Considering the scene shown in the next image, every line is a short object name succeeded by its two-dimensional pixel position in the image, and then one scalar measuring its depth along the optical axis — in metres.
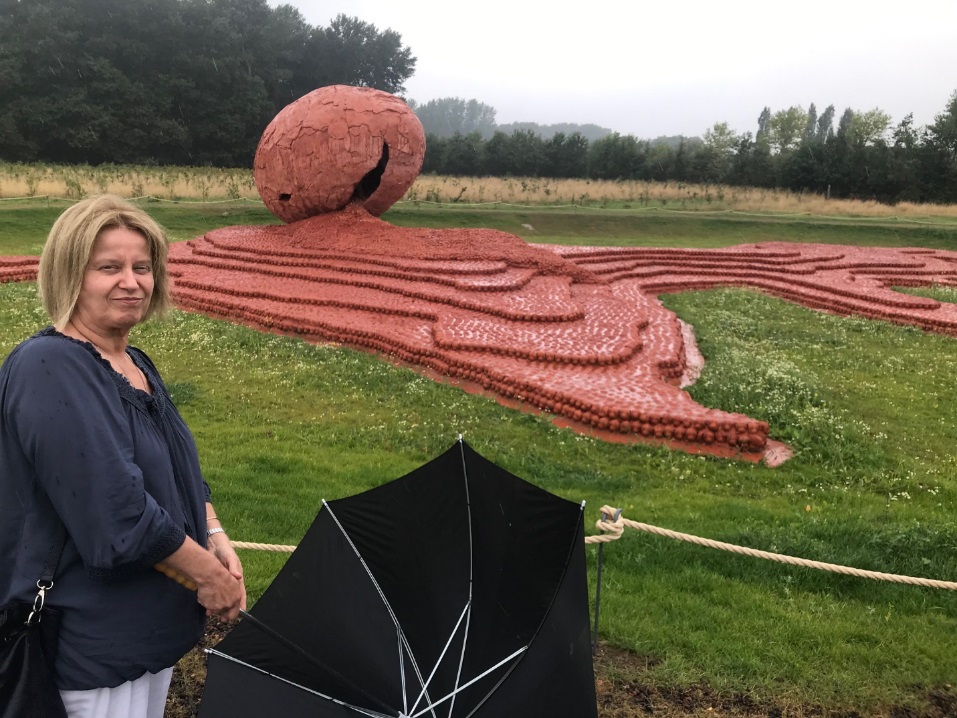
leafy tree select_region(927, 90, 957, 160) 32.19
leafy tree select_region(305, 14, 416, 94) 42.03
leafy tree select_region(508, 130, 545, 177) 37.22
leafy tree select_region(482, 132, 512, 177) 37.25
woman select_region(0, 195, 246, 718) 1.48
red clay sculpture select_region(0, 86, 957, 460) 7.06
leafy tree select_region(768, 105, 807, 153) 51.50
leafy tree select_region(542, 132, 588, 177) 37.44
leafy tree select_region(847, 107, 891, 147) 41.12
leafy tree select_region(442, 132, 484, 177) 37.12
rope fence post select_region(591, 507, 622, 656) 2.78
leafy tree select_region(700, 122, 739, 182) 35.47
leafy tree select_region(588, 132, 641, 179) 36.59
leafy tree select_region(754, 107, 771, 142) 89.09
